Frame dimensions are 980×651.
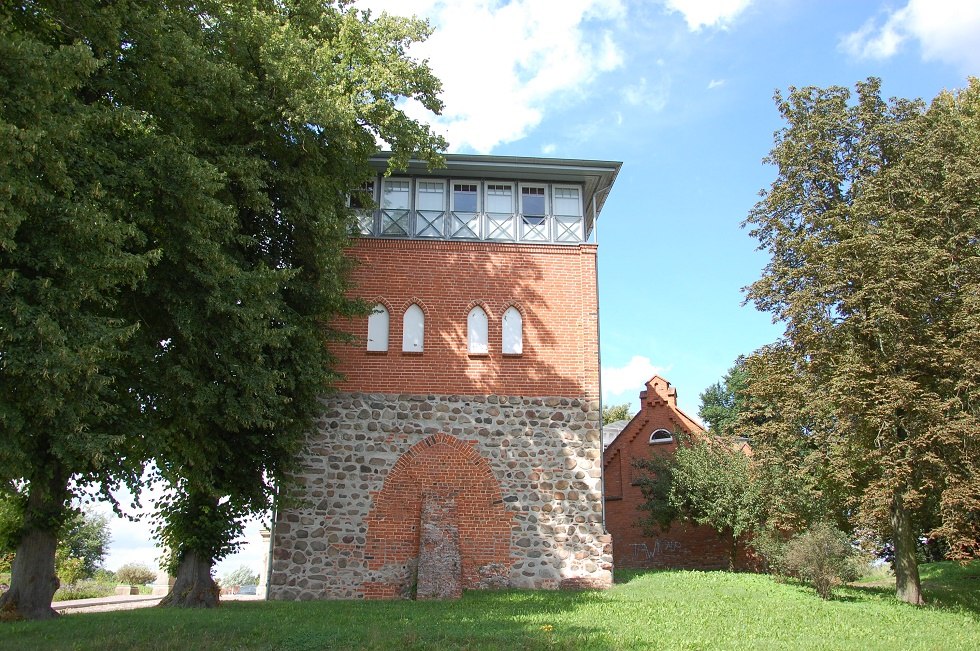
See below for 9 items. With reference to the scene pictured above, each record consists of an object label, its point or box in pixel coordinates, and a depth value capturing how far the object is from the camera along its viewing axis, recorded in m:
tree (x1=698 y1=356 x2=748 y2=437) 37.09
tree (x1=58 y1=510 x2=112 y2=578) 42.23
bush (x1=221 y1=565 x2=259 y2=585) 38.80
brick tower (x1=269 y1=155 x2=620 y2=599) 16.48
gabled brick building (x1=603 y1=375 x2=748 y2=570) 25.91
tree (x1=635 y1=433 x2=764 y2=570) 22.06
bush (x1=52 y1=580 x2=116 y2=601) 23.92
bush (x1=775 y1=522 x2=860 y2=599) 15.51
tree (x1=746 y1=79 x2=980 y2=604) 14.62
